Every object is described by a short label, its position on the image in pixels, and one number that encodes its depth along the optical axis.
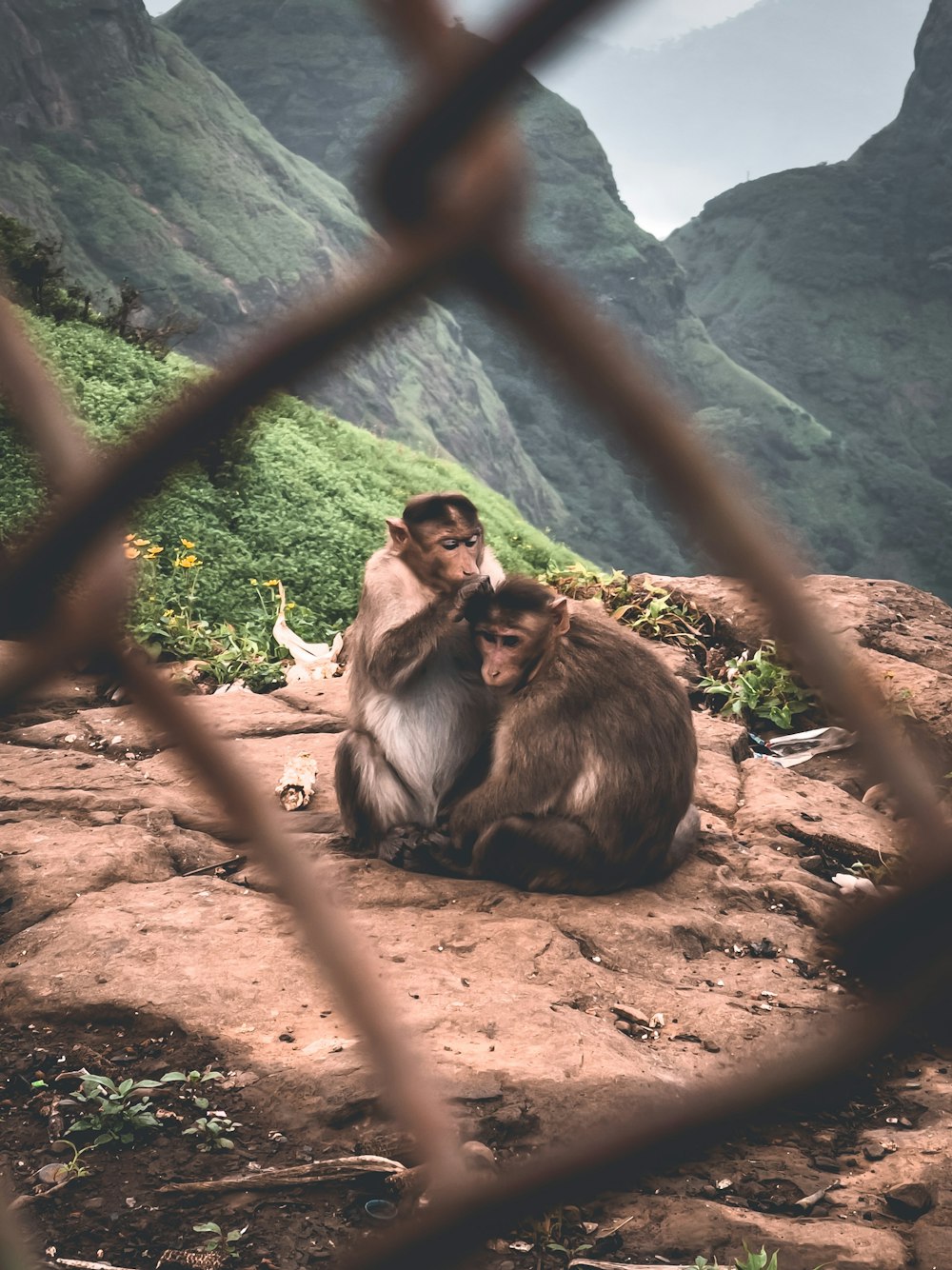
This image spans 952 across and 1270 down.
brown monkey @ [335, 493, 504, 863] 4.14
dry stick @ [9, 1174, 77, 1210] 2.31
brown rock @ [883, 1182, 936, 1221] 2.31
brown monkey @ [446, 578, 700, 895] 3.96
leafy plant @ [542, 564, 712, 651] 7.25
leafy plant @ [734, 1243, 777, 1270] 2.05
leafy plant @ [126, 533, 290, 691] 7.36
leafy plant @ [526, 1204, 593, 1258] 2.27
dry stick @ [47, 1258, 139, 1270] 2.07
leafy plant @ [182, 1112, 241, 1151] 2.56
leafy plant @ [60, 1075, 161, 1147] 2.56
